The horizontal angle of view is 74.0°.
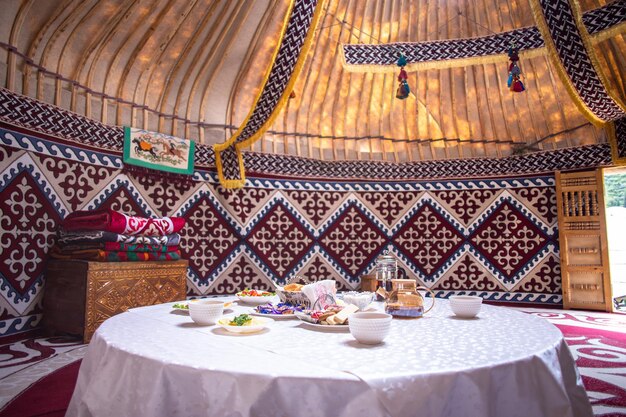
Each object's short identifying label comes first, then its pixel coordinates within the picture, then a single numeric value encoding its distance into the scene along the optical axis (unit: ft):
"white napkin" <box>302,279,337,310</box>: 4.79
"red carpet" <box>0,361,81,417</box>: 5.82
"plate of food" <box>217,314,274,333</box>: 3.71
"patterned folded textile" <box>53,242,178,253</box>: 10.24
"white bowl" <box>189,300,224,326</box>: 4.09
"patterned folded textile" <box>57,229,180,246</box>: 10.18
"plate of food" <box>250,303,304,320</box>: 4.68
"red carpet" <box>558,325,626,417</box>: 6.34
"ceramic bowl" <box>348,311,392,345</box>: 3.24
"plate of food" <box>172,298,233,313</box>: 5.18
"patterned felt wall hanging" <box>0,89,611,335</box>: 15.47
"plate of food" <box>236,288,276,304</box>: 5.82
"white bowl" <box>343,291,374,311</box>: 5.07
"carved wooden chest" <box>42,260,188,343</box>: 9.63
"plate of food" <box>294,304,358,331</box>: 3.92
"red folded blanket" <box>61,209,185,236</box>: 10.22
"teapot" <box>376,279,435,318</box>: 4.65
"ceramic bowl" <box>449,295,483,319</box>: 4.62
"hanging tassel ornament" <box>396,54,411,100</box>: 10.72
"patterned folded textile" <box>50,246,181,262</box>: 10.10
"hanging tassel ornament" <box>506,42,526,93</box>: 10.89
